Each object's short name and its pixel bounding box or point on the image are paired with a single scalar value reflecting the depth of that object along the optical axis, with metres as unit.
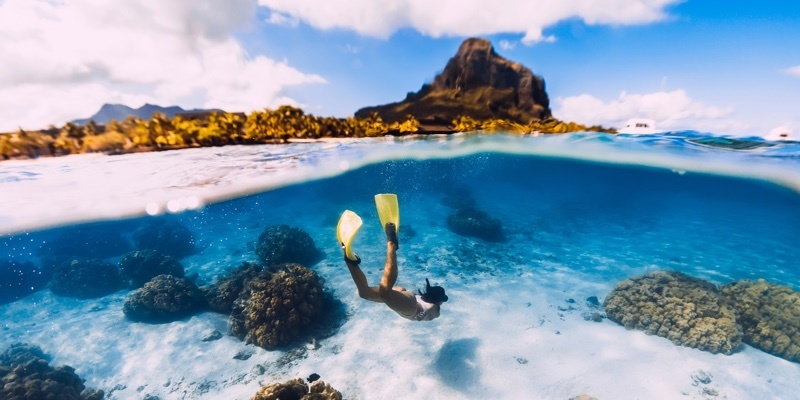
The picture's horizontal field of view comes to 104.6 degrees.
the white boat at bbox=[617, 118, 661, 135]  15.84
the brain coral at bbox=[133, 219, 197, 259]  18.80
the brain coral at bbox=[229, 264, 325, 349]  9.25
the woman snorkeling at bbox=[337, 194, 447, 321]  5.98
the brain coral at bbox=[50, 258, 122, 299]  14.50
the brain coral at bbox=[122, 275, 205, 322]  10.95
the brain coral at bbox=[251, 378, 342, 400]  6.51
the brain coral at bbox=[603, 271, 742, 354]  9.09
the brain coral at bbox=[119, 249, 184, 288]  14.06
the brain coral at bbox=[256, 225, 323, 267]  13.77
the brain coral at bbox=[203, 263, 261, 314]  11.14
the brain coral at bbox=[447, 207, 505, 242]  19.39
